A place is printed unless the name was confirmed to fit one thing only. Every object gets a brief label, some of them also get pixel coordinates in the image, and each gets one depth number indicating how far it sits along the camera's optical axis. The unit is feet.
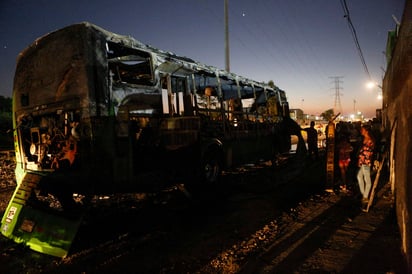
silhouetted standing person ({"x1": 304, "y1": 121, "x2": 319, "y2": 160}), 36.86
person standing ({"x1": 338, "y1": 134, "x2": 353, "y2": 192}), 22.31
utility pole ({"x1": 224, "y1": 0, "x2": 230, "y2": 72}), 49.78
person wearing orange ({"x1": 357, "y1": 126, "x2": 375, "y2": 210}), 18.51
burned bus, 14.24
